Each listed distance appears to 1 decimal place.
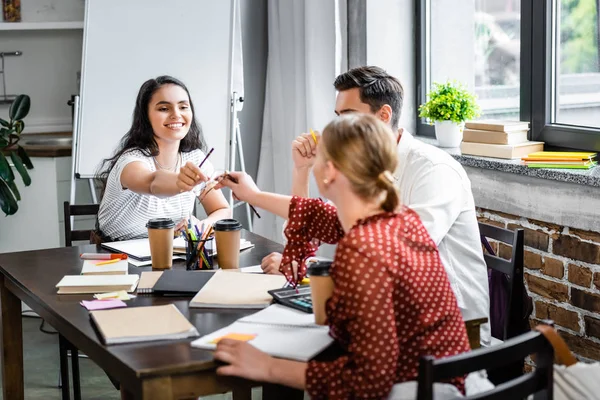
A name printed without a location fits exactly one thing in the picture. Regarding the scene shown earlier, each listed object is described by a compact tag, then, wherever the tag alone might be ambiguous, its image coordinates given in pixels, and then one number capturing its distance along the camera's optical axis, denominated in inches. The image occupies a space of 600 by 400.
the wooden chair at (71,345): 111.4
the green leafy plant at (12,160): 151.0
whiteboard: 149.3
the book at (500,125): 118.5
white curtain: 152.2
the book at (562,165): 106.6
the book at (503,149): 117.5
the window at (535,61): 115.4
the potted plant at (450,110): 130.0
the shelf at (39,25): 183.0
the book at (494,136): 118.7
